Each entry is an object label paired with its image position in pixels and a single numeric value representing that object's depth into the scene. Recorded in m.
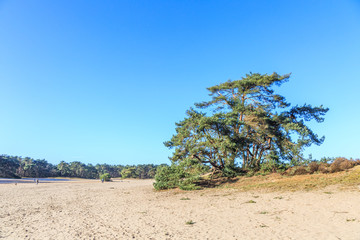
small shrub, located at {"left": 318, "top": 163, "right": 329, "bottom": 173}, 18.69
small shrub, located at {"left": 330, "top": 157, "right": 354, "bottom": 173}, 18.11
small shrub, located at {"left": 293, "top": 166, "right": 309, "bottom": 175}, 19.61
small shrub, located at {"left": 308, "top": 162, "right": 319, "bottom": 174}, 19.42
